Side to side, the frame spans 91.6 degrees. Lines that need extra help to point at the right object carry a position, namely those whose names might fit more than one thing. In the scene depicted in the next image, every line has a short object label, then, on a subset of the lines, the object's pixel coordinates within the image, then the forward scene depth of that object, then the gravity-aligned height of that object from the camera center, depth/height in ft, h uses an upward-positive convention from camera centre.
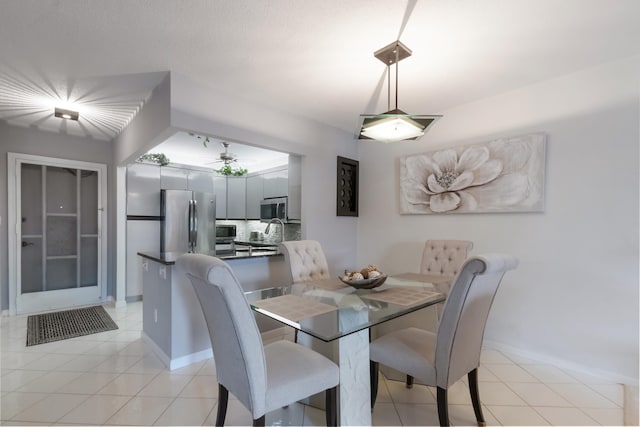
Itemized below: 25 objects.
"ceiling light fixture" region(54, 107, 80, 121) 10.48 +3.52
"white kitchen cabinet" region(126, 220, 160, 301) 14.42 -1.44
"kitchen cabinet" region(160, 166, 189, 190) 15.72 +1.99
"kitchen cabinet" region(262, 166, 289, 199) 15.98 +1.74
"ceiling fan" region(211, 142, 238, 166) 14.28 +2.88
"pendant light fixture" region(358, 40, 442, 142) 5.94 +1.83
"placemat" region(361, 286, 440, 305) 6.18 -1.69
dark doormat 10.23 -3.97
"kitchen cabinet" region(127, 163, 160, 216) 14.57 +1.29
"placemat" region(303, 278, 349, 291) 7.40 -1.69
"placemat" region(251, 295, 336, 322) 5.33 -1.68
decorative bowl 6.90 -1.49
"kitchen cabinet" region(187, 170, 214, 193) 16.99 +1.95
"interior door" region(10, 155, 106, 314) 12.85 -0.79
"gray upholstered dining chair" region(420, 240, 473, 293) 8.91 -1.24
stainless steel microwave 15.37 +0.37
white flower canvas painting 8.79 +1.20
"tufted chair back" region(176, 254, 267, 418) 4.08 -1.58
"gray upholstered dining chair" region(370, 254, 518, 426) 4.80 -2.19
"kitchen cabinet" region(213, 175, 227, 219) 18.35 +1.32
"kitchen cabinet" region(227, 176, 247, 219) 18.88 +1.16
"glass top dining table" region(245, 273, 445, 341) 4.92 -1.70
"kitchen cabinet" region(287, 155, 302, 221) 11.71 +1.09
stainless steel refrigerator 15.15 -0.29
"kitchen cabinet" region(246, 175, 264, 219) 17.66 +1.22
